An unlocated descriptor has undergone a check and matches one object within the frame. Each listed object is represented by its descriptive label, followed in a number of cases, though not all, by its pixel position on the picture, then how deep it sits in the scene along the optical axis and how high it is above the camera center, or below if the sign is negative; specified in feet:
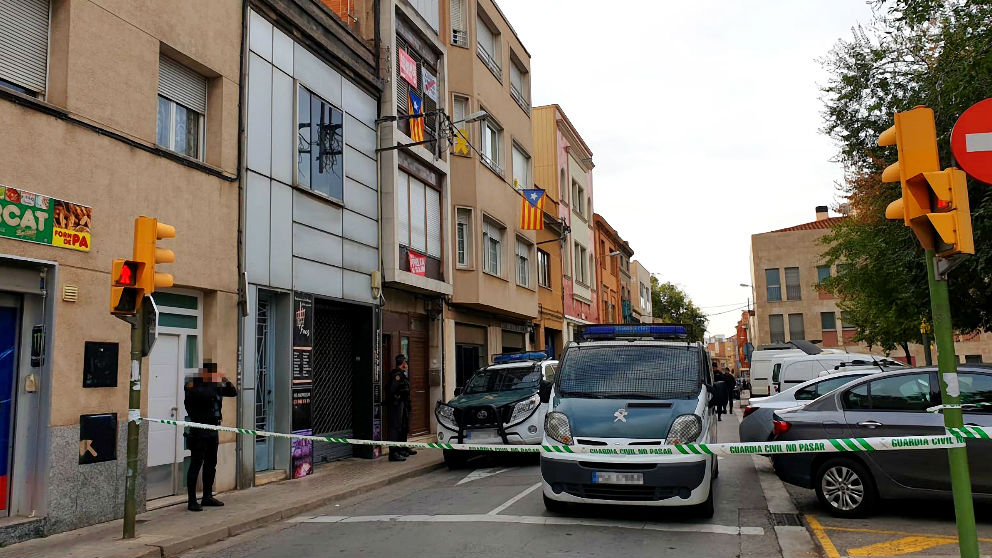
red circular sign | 16.07 +4.39
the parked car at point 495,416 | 44.06 -2.99
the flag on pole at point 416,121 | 59.93 +18.89
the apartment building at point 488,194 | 69.51 +15.89
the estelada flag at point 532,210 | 78.33 +15.24
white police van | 26.16 -2.14
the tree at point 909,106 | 42.42 +15.02
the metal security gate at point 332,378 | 49.19 -0.77
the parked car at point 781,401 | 36.78 -2.35
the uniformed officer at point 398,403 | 50.42 -2.46
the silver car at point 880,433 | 25.86 -2.77
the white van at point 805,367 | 63.87 -0.86
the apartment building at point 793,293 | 187.52 +15.52
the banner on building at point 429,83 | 64.54 +23.50
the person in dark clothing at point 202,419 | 31.91 -2.04
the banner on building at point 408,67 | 59.21 +22.87
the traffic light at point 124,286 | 26.18 +2.84
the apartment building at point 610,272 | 143.54 +17.81
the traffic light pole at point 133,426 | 26.53 -1.89
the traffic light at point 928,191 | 15.40 +3.26
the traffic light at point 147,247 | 26.40 +4.18
